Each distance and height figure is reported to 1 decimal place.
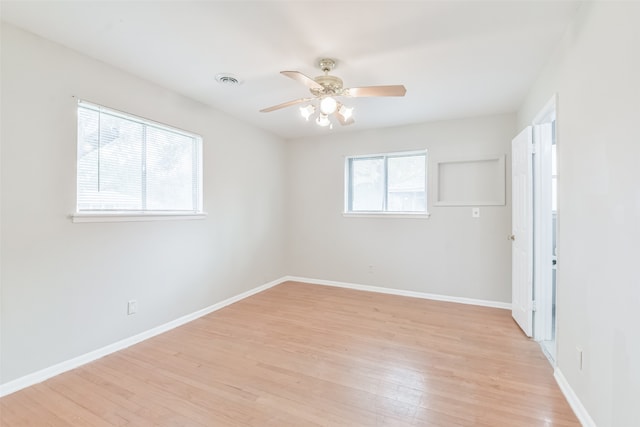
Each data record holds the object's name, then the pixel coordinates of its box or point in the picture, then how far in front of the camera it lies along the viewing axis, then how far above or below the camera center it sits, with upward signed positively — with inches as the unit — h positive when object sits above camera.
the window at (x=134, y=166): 93.2 +17.6
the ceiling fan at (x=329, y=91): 84.8 +37.4
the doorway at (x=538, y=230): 102.0 -6.2
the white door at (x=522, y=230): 106.3 -6.8
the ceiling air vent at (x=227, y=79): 104.0 +49.7
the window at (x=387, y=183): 163.5 +17.7
